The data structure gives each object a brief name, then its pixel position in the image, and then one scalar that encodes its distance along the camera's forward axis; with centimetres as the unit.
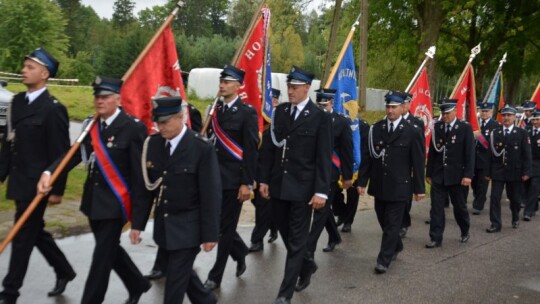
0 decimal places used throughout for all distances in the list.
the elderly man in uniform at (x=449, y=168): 884
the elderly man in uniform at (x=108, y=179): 489
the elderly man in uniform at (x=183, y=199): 456
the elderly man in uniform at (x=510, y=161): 1062
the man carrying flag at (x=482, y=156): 1205
